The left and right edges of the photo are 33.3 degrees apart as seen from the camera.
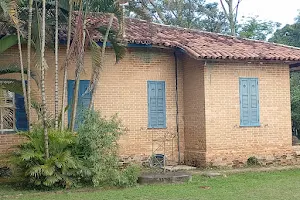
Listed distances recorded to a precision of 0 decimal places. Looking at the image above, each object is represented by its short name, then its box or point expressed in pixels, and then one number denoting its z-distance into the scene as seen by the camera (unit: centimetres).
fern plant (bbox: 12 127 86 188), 1074
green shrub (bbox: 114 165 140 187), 1119
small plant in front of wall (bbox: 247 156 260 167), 1484
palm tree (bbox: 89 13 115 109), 1216
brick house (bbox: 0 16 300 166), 1432
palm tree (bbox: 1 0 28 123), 941
